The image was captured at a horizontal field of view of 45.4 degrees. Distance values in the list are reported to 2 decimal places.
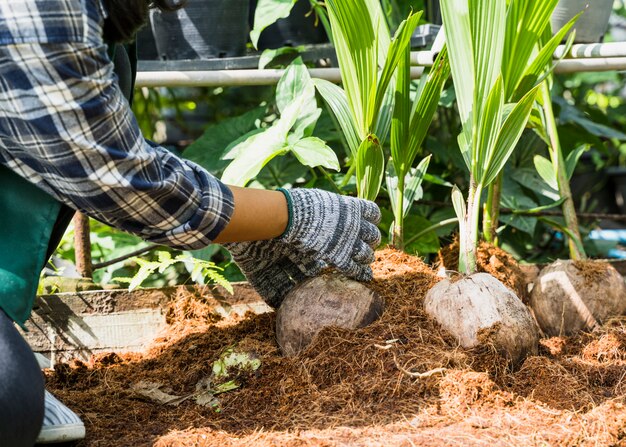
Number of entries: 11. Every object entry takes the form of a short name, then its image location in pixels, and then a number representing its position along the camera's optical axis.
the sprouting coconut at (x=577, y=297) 1.62
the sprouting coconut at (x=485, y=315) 1.36
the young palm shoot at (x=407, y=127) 1.60
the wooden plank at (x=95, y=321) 1.69
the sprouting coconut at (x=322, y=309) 1.42
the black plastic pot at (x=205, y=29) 2.20
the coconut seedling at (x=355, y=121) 1.43
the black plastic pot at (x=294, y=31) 2.39
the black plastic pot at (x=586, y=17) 2.06
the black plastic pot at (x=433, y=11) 2.47
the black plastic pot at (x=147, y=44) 2.52
